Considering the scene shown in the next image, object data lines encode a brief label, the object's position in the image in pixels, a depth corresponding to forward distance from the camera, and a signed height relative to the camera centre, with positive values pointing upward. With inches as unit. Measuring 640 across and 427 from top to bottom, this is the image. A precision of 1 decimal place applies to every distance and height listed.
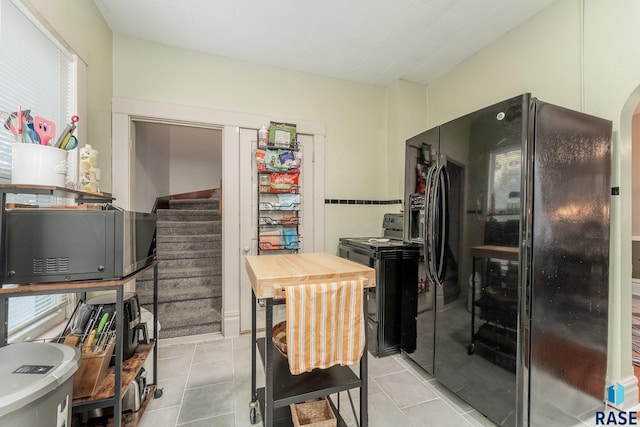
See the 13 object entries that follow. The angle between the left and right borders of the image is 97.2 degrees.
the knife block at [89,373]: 49.2 -29.0
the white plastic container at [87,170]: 54.0 +7.7
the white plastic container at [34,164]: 43.6 +7.1
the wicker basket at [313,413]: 56.4 -41.4
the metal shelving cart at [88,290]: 41.7 -13.1
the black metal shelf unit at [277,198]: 110.3 +5.5
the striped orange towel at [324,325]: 43.6 -18.2
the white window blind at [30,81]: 52.5 +28.0
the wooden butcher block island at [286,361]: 44.7 -24.9
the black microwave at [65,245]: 42.5 -5.6
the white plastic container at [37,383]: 31.3 -20.9
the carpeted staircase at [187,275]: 116.6 -31.6
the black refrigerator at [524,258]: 55.2 -9.8
